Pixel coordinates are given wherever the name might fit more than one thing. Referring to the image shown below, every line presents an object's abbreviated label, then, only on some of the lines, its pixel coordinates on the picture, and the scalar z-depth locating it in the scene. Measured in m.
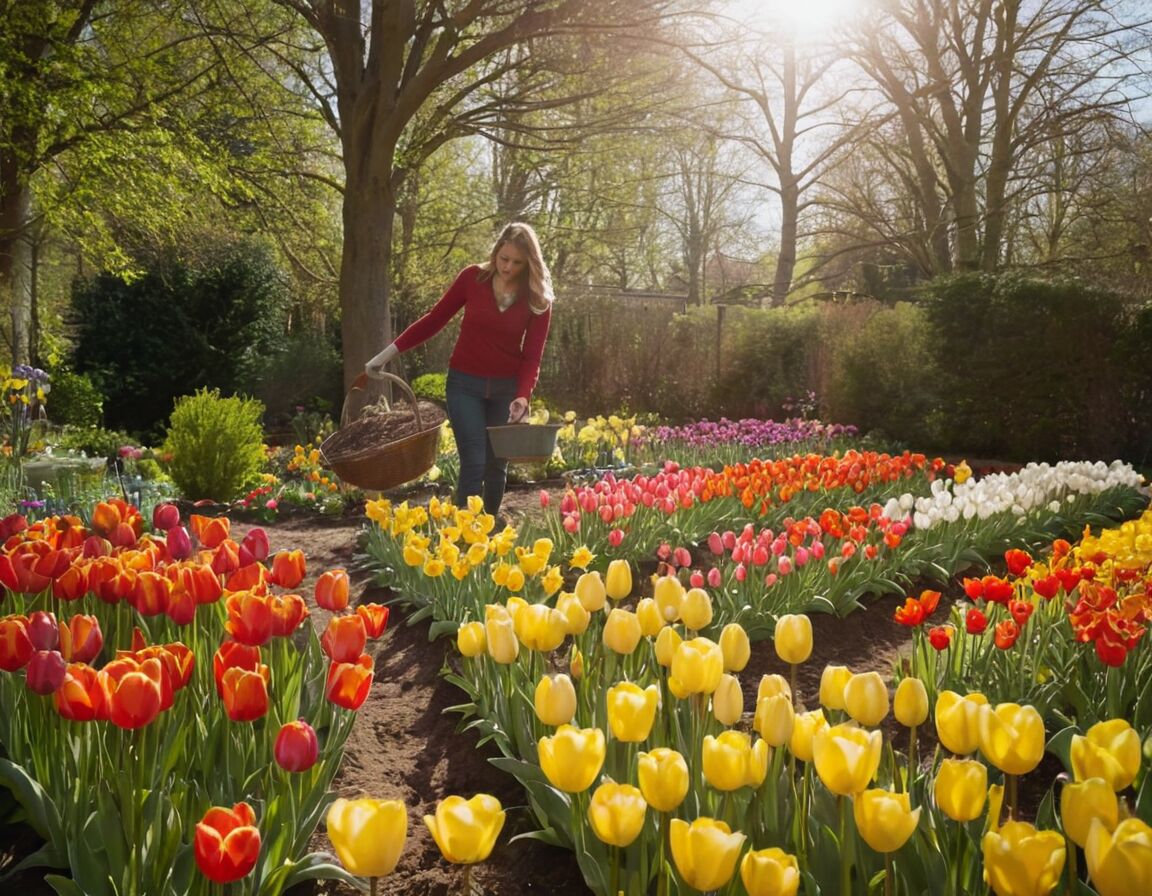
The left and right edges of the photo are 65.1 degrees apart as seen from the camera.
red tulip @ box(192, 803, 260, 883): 1.07
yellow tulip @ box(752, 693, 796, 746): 1.41
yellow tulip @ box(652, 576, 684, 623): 2.06
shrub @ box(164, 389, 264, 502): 6.68
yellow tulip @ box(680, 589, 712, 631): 1.99
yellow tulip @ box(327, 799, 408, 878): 1.00
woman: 4.50
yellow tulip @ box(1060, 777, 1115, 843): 1.04
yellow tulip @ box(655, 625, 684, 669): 1.74
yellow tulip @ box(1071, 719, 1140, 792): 1.18
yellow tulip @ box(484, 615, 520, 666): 1.91
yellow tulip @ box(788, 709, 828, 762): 1.35
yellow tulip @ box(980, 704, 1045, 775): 1.21
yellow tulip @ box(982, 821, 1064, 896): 0.96
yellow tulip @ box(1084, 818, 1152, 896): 0.90
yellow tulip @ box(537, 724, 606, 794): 1.21
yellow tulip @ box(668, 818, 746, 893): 1.01
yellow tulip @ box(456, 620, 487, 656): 1.98
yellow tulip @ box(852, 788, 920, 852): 1.11
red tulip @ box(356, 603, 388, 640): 1.98
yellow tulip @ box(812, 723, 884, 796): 1.18
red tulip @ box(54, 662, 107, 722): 1.47
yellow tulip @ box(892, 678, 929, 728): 1.53
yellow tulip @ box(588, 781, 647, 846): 1.10
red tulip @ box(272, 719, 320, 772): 1.41
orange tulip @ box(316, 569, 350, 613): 2.19
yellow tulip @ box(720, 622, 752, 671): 1.73
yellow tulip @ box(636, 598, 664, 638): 1.98
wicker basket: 4.43
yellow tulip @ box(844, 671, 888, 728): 1.46
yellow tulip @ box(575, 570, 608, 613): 2.10
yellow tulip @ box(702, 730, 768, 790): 1.23
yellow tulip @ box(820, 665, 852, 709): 1.56
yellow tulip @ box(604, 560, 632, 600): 2.32
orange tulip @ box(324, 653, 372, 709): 1.60
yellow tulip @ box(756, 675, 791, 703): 1.53
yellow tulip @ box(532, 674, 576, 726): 1.52
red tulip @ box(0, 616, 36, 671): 1.65
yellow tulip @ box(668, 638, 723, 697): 1.54
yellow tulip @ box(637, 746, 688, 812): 1.17
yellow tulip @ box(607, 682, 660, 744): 1.42
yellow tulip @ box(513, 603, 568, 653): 1.92
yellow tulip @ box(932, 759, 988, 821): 1.17
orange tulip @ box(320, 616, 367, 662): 1.79
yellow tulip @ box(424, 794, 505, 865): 1.03
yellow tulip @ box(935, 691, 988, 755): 1.31
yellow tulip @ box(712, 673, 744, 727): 1.50
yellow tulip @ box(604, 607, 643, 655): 1.88
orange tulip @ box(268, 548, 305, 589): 2.31
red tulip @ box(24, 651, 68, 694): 1.58
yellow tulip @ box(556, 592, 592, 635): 1.96
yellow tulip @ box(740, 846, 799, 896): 1.02
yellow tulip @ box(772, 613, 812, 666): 1.78
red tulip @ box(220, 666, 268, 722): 1.55
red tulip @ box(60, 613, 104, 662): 1.76
